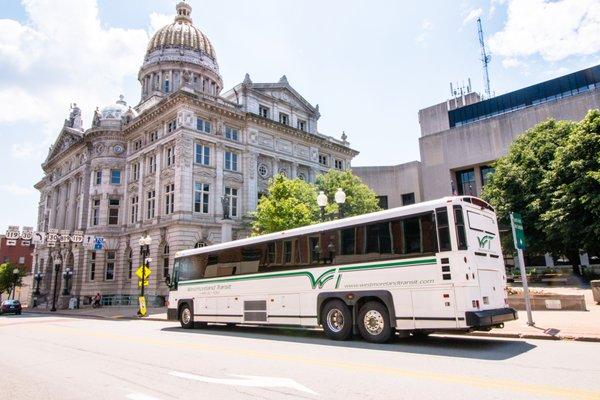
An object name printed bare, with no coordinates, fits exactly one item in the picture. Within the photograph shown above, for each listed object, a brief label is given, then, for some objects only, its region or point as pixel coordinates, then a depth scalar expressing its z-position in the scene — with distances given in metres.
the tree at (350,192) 37.09
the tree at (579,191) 25.12
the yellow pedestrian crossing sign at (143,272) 27.04
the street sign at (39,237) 29.83
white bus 9.81
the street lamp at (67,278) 40.81
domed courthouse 36.84
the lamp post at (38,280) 48.56
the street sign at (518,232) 13.01
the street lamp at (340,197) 16.47
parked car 36.34
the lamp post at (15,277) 59.97
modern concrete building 47.54
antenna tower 67.75
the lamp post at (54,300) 39.12
